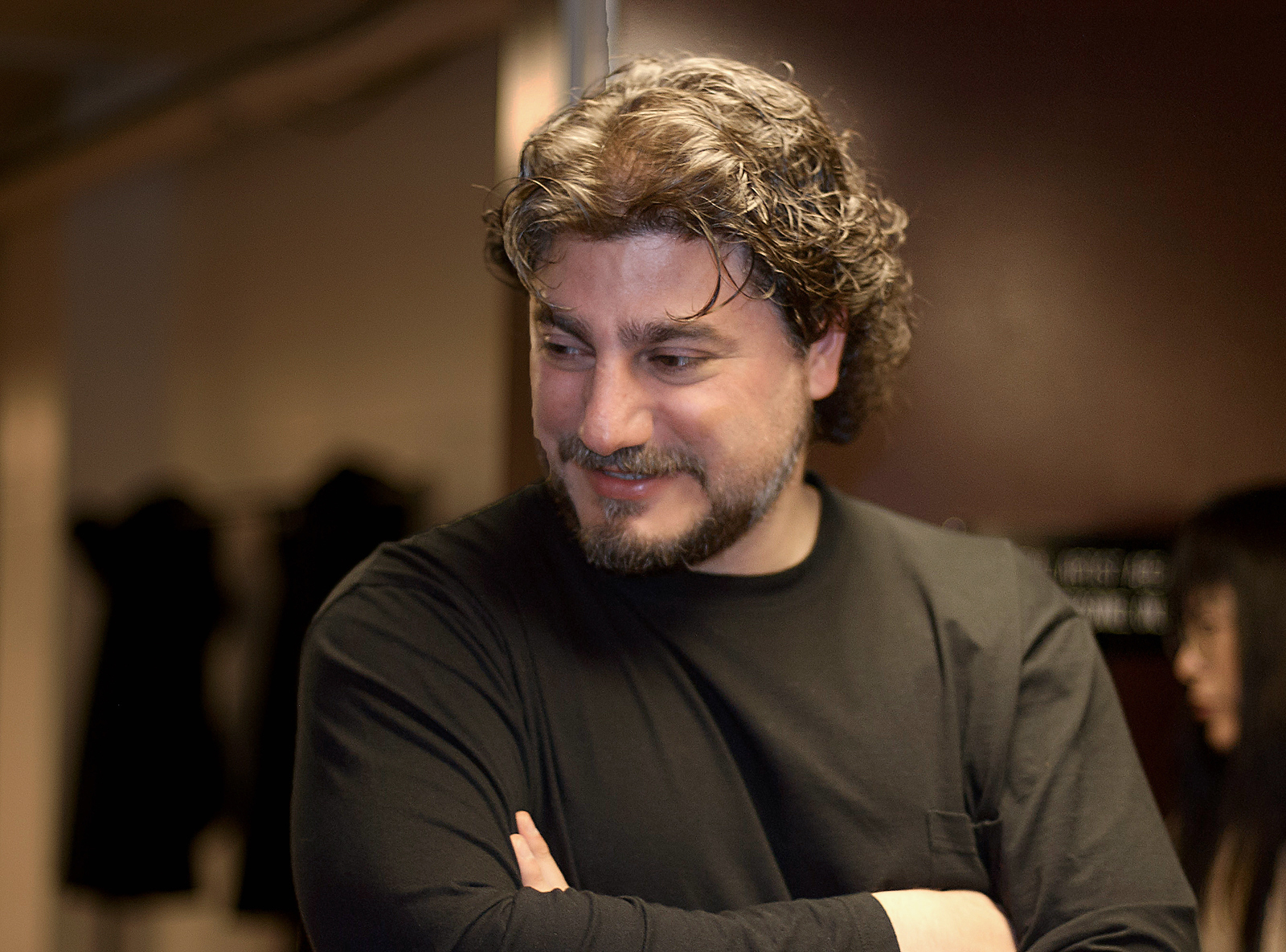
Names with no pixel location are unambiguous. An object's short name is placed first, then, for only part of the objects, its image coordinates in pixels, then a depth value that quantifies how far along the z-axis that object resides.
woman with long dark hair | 2.11
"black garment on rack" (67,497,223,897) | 3.67
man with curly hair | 1.22
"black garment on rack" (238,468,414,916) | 3.22
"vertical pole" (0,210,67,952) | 4.52
